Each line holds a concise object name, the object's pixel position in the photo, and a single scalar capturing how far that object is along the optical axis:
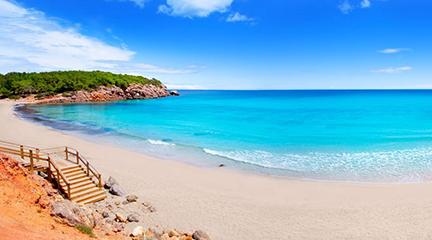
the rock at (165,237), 12.77
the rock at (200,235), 12.82
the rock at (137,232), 13.17
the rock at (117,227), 13.37
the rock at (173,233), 13.19
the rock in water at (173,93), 177.50
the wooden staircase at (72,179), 16.23
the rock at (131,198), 16.59
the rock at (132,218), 14.55
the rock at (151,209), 15.80
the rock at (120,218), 14.35
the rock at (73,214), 12.56
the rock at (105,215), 14.58
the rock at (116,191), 17.45
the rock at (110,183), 17.97
